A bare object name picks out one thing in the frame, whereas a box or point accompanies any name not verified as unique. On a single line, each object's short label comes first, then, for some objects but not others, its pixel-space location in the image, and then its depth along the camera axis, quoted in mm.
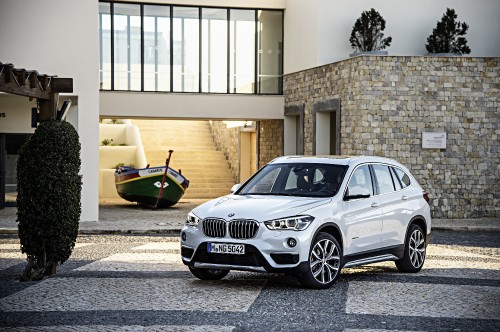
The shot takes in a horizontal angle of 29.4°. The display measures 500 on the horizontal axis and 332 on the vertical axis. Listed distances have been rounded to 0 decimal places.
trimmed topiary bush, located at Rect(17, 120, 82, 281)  13164
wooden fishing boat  31984
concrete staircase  39562
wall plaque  26547
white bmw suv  11625
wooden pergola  14797
